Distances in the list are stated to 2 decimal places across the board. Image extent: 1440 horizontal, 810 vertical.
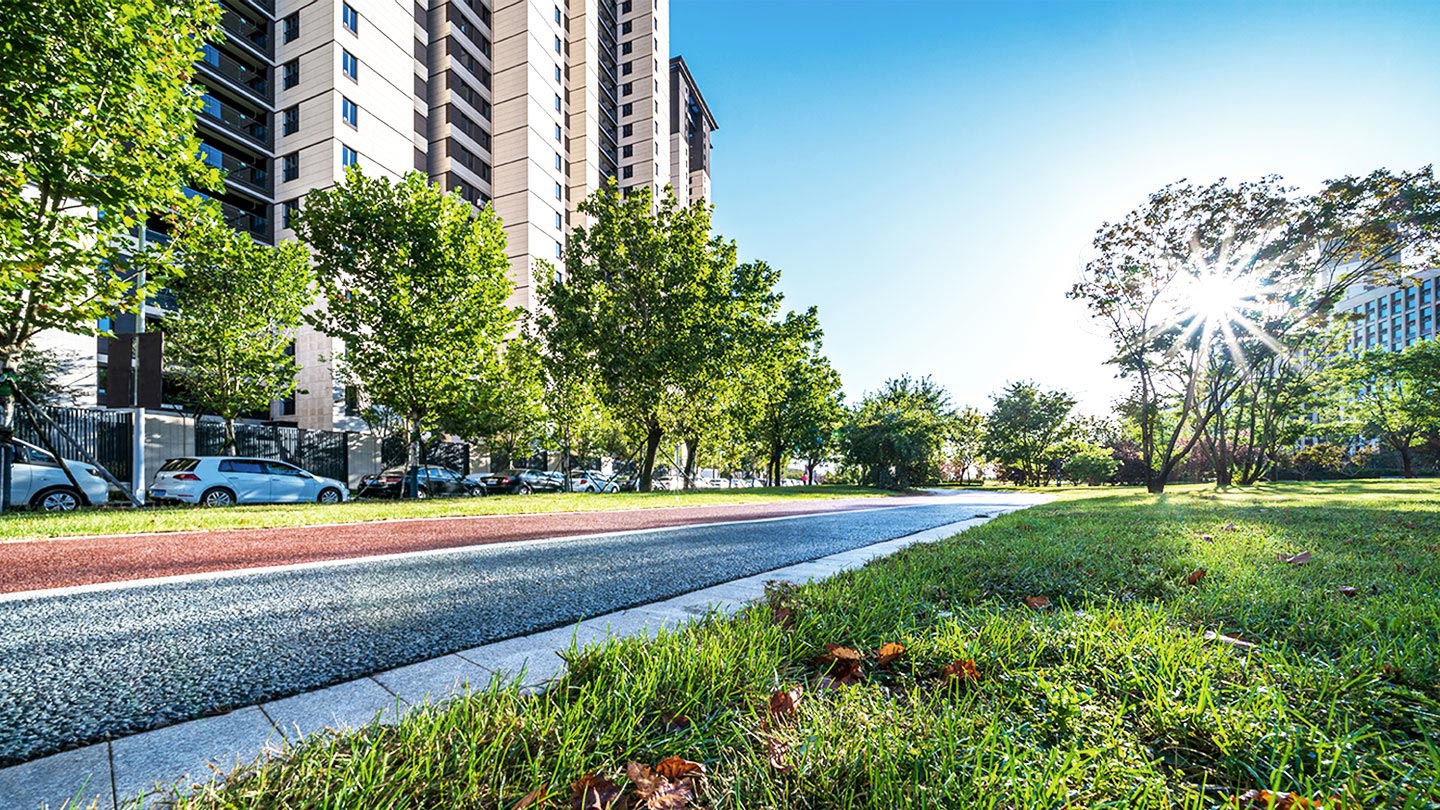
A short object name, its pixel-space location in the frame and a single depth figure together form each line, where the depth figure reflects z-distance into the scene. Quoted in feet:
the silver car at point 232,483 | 45.47
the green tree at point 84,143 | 25.18
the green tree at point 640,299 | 71.82
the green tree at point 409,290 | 58.39
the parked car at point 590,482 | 99.25
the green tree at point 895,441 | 102.83
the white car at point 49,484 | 36.24
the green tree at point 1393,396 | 98.94
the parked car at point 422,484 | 63.87
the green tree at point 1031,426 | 169.17
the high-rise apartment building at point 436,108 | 99.55
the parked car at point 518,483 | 88.02
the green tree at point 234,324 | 70.90
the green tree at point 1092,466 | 141.77
